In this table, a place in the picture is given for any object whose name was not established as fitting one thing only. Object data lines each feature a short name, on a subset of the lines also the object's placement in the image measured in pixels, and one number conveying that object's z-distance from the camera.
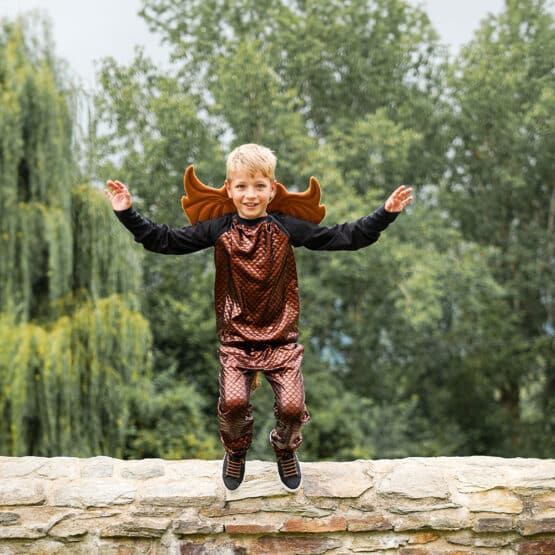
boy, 3.01
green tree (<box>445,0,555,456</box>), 11.39
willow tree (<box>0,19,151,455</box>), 7.49
